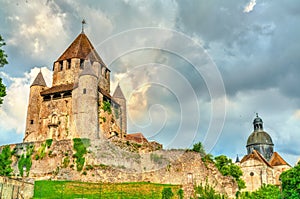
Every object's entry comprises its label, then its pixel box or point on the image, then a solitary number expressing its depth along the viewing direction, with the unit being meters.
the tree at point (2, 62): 29.23
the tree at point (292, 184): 41.51
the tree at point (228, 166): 58.55
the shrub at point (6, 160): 42.06
